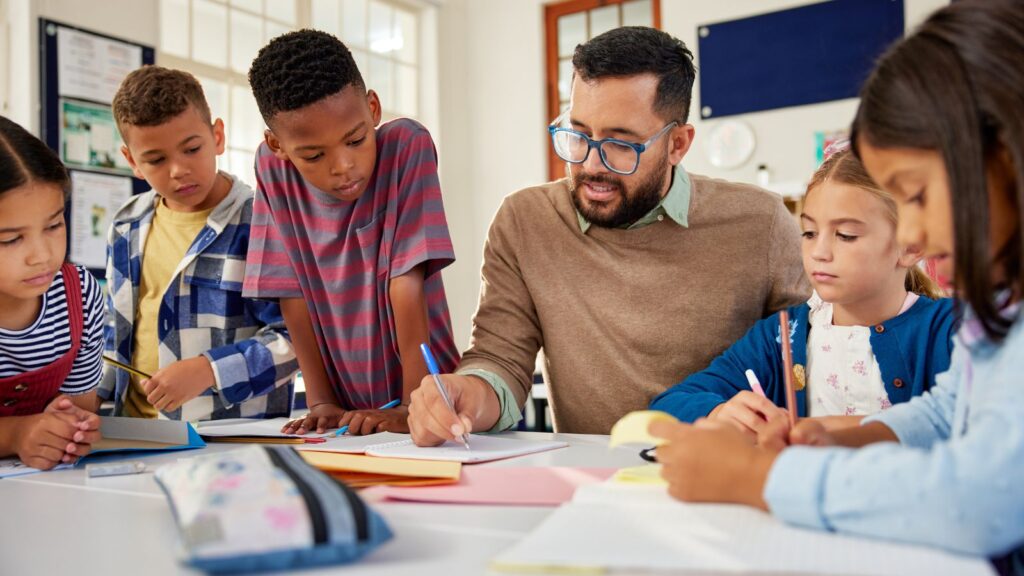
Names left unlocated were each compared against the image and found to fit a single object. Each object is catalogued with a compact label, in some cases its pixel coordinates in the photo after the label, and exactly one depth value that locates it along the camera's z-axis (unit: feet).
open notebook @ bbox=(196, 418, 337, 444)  4.26
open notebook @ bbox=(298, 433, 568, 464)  3.49
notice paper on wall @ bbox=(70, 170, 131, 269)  11.41
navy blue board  16.08
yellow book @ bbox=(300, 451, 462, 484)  2.96
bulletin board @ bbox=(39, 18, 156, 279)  11.32
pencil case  1.85
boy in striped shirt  4.72
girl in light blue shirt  1.82
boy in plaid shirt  5.99
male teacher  5.02
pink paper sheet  2.64
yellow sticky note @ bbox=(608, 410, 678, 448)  2.38
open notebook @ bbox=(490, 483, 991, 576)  1.77
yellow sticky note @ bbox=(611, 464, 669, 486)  2.61
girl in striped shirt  3.77
